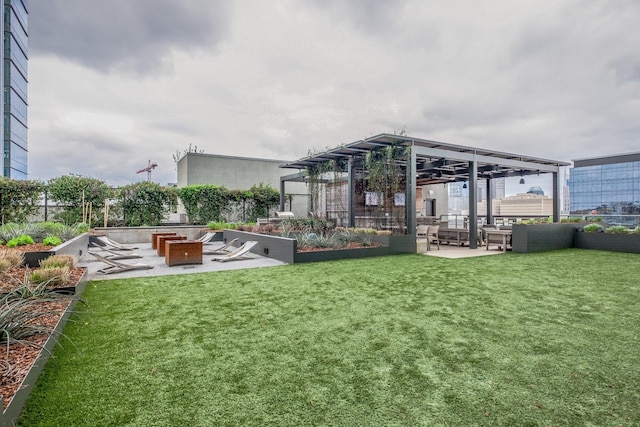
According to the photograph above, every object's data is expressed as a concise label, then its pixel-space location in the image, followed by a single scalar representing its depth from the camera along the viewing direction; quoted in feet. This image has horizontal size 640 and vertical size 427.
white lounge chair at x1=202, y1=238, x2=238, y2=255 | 30.32
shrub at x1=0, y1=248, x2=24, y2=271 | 14.83
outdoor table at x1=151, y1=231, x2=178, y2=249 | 34.35
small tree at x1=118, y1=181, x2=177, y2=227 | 43.86
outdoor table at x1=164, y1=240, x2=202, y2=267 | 23.73
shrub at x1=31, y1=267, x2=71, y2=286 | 13.09
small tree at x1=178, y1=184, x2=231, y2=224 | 47.78
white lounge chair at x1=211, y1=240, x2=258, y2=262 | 25.73
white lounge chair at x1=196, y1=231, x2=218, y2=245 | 35.74
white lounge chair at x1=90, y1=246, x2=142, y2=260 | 26.48
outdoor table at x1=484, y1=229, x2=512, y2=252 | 32.37
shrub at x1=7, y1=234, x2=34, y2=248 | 19.95
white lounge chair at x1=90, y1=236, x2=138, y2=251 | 29.61
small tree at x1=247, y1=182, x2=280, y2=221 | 53.42
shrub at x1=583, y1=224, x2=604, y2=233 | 33.98
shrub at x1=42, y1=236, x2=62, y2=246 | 21.09
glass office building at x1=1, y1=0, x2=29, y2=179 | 107.96
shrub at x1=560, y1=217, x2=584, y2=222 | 40.50
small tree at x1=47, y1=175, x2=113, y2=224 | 39.24
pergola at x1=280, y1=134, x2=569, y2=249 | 31.50
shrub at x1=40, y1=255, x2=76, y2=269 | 15.01
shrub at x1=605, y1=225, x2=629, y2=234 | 31.53
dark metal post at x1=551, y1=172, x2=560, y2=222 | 44.21
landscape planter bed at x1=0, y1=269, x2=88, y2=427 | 5.58
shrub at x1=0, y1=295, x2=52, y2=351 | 8.21
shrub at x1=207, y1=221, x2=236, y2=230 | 42.84
